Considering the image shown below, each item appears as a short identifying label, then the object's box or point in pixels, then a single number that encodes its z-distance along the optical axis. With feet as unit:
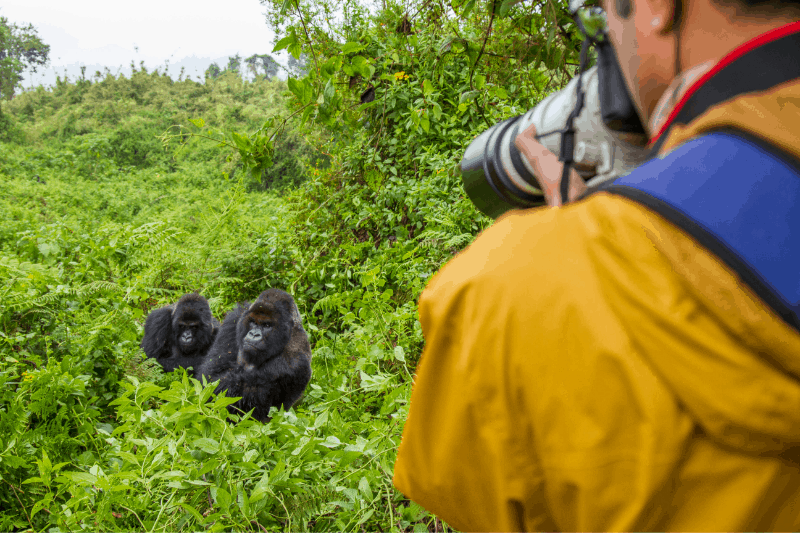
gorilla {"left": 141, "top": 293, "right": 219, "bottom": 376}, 11.14
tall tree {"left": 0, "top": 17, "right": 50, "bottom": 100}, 52.17
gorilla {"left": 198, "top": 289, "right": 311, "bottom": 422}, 9.61
